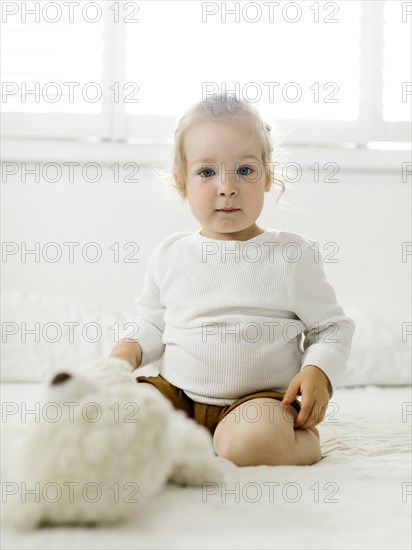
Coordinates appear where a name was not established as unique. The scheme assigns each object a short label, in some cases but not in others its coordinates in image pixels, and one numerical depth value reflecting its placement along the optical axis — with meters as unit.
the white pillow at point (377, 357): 1.66
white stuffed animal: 0.62
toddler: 1.00
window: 2.12
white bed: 0.59
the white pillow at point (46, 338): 1.66
